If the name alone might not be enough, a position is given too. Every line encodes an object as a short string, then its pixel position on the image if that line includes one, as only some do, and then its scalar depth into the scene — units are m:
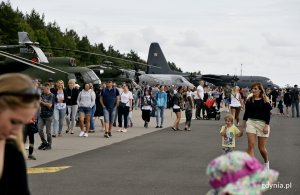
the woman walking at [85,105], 19.83
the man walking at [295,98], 36.54
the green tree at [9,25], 76.06
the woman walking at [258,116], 11.07
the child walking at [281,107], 42.63
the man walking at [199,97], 31.30
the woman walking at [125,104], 22.62
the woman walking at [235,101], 24.78
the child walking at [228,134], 11.27
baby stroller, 32.78
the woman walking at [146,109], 25.10
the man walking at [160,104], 24.72
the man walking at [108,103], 19.83
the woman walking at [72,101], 21.15
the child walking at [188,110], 23.52
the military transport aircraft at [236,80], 84.96
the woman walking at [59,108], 19.12
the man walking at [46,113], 15.12
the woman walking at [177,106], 23.25
